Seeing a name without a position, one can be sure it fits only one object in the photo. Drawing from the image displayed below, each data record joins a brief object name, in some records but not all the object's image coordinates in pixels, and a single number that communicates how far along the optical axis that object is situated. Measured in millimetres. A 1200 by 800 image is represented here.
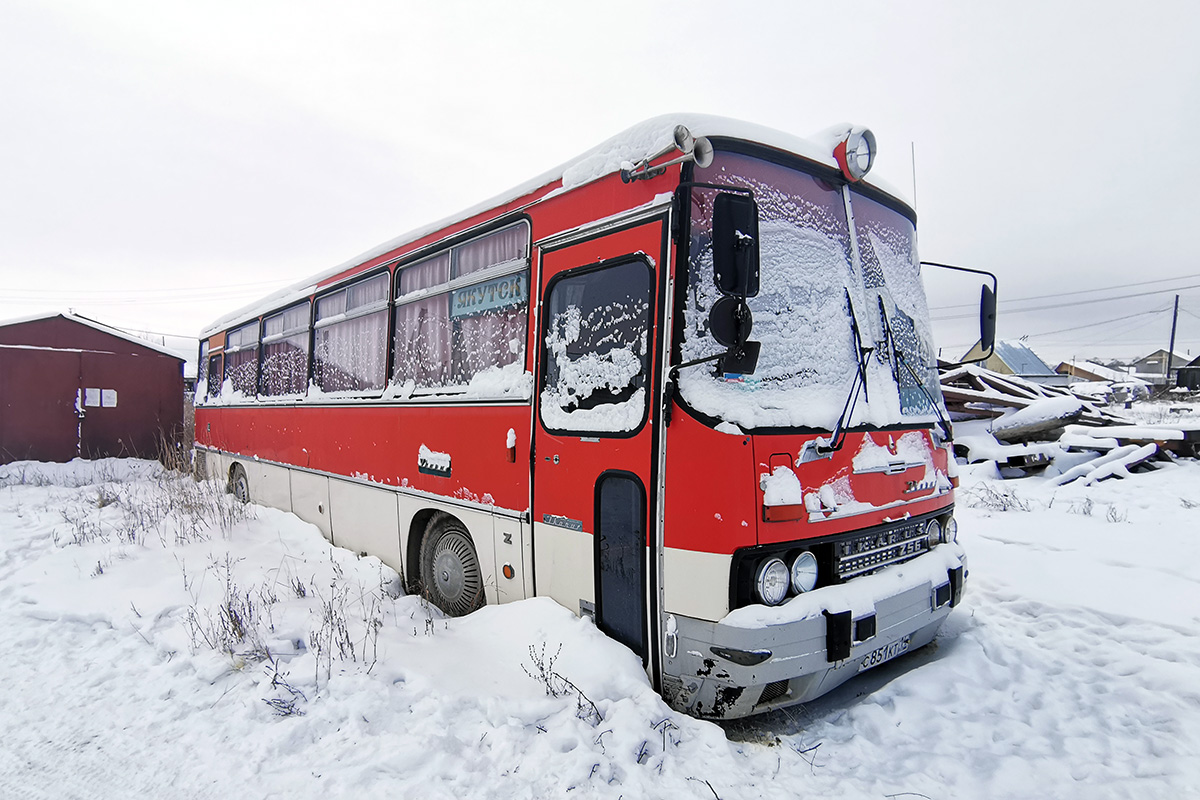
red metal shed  14859
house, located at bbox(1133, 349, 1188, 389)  87000
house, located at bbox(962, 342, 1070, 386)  43656
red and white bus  3105
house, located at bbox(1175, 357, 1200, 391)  46844
